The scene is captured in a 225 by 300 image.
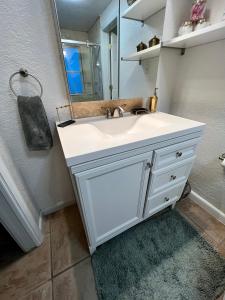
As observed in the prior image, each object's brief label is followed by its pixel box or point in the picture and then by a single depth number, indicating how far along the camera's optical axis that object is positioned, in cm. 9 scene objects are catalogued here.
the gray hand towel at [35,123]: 84
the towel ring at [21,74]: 80
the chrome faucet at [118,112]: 109
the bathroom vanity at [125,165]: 66
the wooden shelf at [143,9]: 93
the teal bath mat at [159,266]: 86
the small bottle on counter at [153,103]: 119
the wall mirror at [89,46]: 81
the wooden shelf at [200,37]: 77
